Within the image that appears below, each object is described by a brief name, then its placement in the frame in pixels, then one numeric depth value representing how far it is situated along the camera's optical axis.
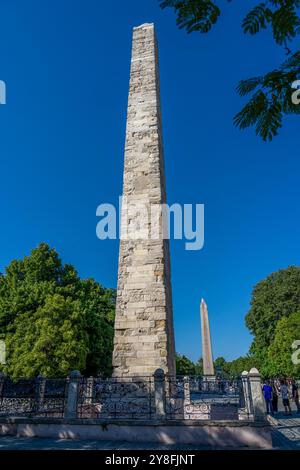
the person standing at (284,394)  13.59
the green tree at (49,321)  16.98
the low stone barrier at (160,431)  6.91
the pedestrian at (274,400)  15.56
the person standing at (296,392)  15.13
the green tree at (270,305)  30.09
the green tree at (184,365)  53.67
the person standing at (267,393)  13.09
